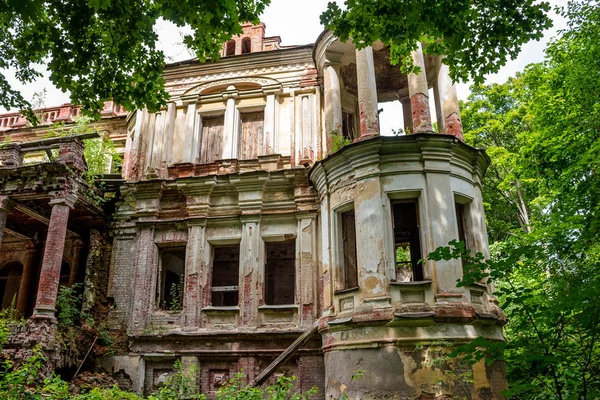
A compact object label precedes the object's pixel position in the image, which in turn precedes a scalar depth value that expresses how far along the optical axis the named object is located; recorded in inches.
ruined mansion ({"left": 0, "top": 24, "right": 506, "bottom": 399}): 356.8
